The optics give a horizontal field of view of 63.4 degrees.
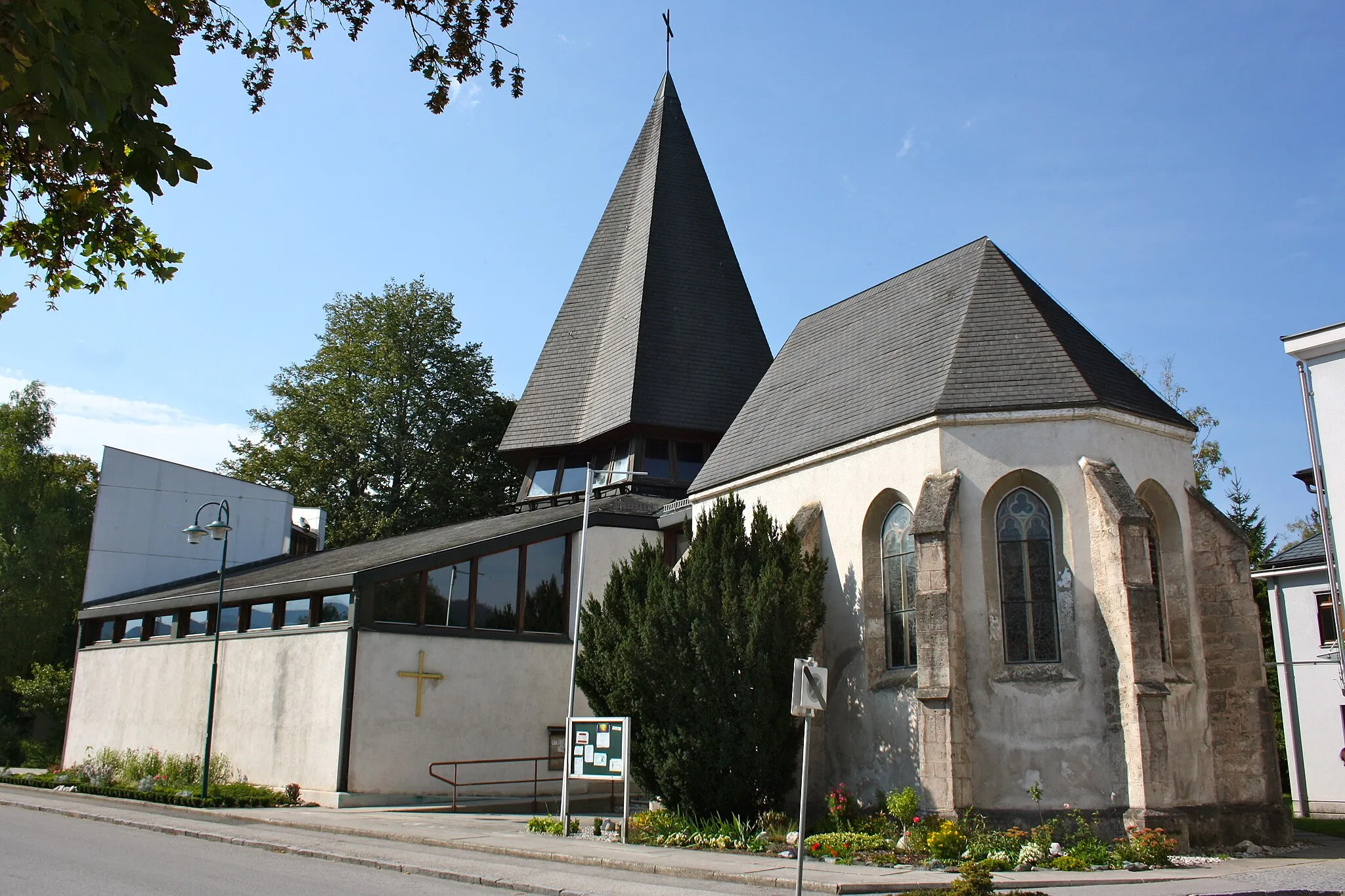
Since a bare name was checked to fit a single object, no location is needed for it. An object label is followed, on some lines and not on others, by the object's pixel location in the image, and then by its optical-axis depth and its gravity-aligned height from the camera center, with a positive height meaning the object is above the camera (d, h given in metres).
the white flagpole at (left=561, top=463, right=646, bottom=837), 15.84 -0.79
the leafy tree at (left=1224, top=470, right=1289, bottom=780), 29.98 +5.41
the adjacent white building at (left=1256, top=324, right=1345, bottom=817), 24.59 +1.11
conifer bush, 15.39 +0.62
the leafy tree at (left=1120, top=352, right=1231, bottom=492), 33.91 +8.15
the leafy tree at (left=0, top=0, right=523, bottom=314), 4.15 +2.75
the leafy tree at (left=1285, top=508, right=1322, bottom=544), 39.81 +7.40
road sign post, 10.24 +0.25
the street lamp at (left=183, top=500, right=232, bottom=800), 19.25 +3.14
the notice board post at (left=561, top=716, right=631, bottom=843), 15.52 -0.49
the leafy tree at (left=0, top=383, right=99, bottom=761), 37.78 +5.58
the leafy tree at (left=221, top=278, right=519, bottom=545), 39.97 +10.40
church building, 14.86 +1.95
